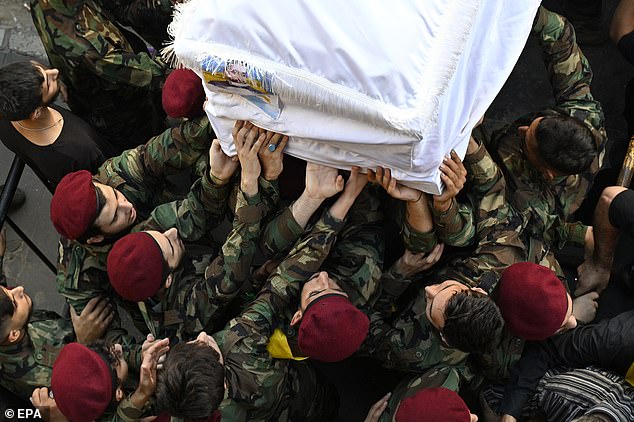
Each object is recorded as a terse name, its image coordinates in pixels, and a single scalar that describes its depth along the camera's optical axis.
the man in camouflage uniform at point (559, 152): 2.96
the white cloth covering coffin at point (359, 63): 2.14
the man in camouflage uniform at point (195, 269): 2.72
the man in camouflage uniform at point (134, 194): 3.06
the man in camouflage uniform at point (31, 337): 2.85
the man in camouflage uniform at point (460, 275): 2.80
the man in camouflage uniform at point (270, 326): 2.71
